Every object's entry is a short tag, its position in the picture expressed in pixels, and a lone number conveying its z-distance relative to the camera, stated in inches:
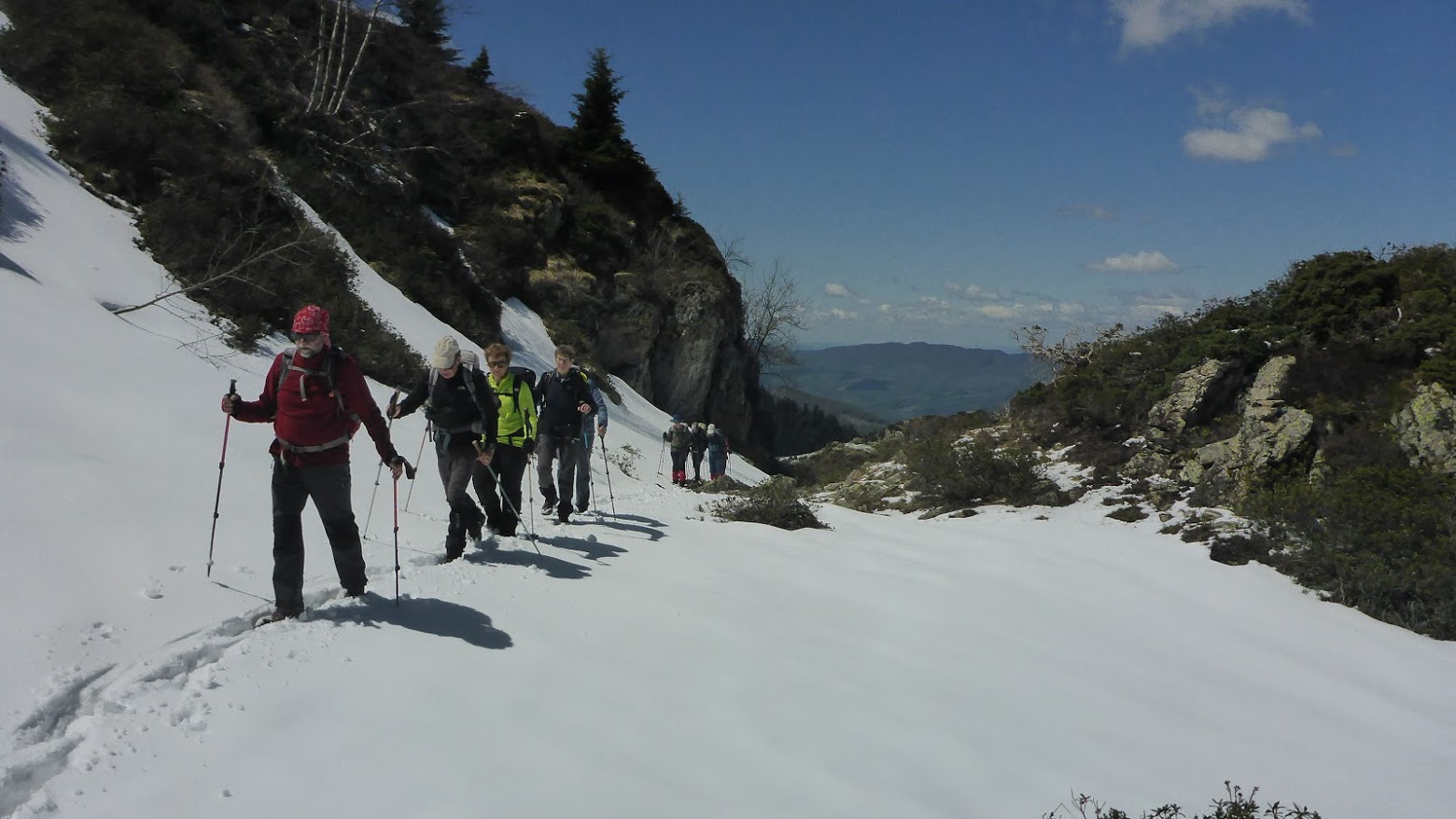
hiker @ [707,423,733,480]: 733.3
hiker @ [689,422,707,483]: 732.0
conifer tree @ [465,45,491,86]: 1390.3
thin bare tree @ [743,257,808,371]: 1795.0
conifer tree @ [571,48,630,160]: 1365.7
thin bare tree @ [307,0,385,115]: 907.4
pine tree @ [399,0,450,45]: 1288.1
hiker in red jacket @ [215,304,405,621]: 180.4
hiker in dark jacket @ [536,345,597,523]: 319.6
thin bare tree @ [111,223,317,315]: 476.4
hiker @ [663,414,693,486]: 676.7
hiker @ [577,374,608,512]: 342.3
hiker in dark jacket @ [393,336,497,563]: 241.1
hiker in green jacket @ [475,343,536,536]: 275.1
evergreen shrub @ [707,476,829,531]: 423.8
